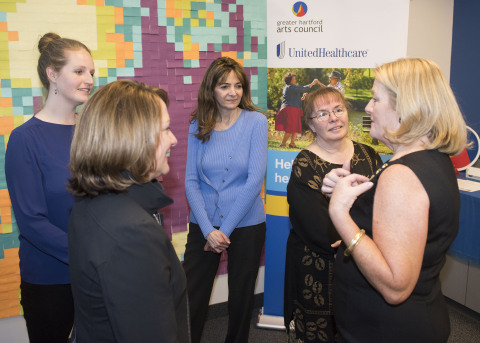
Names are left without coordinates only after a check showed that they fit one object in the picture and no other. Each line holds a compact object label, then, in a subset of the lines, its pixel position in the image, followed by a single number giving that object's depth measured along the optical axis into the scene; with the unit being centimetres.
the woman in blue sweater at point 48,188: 177
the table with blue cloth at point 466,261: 295
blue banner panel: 307
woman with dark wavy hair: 248
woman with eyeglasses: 220
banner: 282
